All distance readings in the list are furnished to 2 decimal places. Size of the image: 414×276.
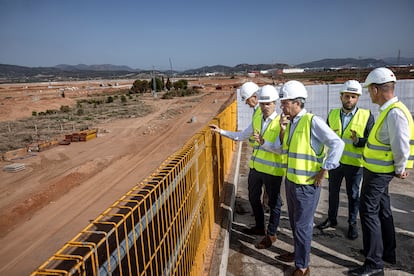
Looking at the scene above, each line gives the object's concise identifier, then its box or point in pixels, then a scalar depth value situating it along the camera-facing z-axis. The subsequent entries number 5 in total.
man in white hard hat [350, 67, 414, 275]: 3.06
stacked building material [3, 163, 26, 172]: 12.20
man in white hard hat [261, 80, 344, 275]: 2.96
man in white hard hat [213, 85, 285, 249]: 3.69
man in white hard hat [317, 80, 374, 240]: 4.11
